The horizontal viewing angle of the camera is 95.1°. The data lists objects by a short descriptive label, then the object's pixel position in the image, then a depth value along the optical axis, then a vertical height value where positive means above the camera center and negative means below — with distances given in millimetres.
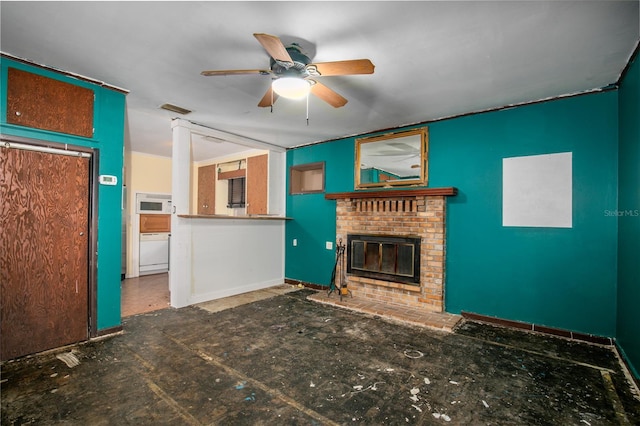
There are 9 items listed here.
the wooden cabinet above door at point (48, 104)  2590 +1024
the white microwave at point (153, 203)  6223 +212
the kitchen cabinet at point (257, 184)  5688 +608
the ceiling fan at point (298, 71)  2146 +1110
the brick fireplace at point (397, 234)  3957 -280
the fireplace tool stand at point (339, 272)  4812 -946
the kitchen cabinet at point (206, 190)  7242 +600
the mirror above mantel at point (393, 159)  4234 +865
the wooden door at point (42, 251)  2568 -362
